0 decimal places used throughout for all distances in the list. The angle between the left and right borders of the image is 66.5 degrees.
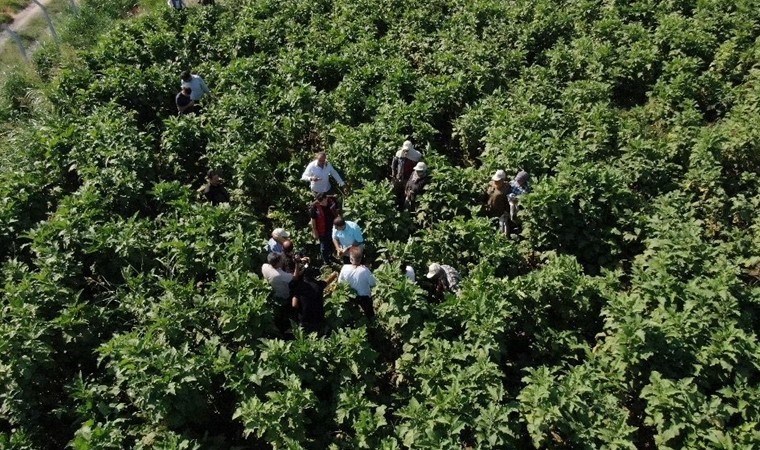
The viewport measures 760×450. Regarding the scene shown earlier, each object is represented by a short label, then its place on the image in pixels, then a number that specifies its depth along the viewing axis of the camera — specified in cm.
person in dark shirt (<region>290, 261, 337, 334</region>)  810
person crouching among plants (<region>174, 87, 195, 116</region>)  1299
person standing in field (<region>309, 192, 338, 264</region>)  970
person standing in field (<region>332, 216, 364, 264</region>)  920
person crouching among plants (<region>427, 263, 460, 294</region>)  862
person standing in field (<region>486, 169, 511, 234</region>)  987
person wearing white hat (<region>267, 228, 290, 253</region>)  896
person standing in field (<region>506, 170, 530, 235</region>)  984
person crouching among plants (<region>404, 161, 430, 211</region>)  1019
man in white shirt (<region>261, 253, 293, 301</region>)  841
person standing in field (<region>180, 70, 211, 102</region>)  1314
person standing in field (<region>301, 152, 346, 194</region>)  1035
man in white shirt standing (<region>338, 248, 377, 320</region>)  823
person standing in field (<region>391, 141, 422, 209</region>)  1057
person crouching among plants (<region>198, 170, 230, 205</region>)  1039
